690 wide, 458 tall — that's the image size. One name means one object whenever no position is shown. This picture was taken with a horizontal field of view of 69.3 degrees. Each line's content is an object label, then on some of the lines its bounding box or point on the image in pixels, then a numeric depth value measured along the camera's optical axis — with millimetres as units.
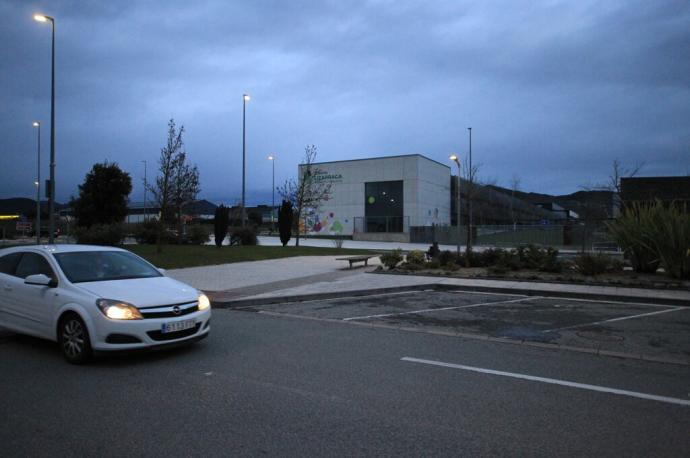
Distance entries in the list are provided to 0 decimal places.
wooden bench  19025
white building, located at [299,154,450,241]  57750
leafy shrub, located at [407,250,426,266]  17688
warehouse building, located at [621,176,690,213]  42156
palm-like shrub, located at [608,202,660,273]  14682
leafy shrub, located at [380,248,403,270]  17797
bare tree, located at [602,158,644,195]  36438
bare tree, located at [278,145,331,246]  37094
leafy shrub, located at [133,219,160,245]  34781
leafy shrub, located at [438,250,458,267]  17422
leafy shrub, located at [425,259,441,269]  17141
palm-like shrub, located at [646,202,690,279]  13664
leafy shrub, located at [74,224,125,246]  28875
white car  5844
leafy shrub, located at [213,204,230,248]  32938
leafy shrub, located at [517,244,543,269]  15984
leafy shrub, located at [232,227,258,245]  36688
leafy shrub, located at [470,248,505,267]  17266
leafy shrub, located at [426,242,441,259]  19120
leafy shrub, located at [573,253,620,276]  14828
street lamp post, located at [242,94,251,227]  34719
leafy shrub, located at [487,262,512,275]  15557
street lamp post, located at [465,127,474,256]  17781
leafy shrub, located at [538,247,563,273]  15547
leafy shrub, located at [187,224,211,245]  36812
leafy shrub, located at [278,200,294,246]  36562
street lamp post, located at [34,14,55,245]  18000
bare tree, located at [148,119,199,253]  25400
